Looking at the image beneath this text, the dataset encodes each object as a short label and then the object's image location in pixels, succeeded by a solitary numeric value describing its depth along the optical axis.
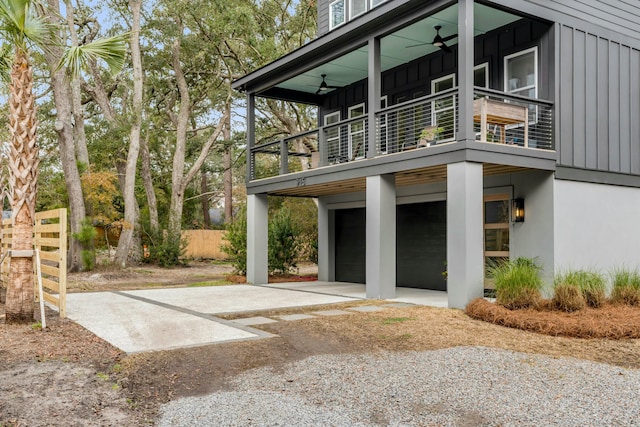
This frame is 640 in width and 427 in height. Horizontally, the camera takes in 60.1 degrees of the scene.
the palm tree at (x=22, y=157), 7.52
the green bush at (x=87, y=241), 17.97
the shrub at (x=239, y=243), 15.66
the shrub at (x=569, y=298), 7.81
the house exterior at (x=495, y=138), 8.99
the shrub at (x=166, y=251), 22.37
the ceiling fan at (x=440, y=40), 10.89
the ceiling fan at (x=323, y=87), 14.21
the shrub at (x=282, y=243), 15.62
